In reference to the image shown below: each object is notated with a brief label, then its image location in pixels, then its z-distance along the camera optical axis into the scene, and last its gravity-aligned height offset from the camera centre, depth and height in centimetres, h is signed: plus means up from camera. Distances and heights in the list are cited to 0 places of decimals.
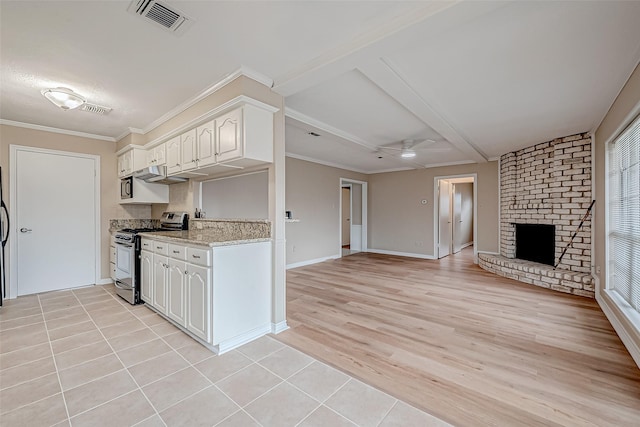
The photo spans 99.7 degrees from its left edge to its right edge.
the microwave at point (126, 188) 411 +38
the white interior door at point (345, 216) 917 -15
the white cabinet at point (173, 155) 328 +71
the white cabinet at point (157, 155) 357 +79
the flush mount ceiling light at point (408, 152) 463 +103
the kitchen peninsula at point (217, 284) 225 -66
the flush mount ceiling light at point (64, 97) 263 +114
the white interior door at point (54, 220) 380 -13
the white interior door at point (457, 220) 804 -27
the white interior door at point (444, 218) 682 -17
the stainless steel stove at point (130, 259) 329 -60
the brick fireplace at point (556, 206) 406 +9
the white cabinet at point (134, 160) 403 +79
